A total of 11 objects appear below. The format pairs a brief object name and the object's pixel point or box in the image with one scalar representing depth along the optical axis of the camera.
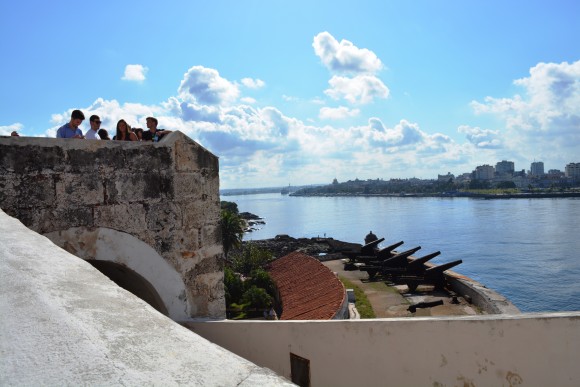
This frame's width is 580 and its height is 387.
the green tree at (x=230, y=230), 29.85
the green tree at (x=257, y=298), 17.88
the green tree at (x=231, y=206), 78.99
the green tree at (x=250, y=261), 26.88
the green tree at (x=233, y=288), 19.12
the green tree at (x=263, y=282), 20.58
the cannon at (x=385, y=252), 24.34
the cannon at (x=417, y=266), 20.33
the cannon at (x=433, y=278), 18.48
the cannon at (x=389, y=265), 21.89
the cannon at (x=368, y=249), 25.83
